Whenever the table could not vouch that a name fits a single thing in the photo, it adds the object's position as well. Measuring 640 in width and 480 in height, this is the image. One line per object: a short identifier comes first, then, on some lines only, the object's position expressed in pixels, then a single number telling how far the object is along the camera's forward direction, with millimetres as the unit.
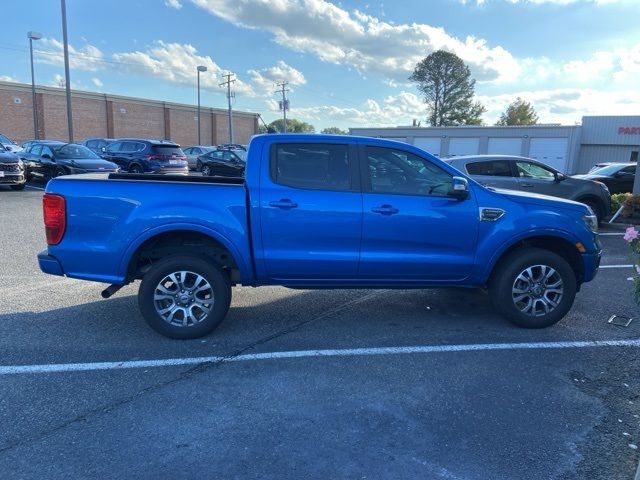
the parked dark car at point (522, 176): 9984
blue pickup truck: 4332
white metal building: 38781
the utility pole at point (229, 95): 52934
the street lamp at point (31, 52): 31886
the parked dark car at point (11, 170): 15039
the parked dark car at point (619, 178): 14802
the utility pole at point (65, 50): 21703
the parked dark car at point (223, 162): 24516
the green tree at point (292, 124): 72062
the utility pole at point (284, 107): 60906
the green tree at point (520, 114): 76812
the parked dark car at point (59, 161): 15902
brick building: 46812
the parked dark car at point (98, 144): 22859
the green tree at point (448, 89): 72438
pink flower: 3422
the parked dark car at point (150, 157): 19953
